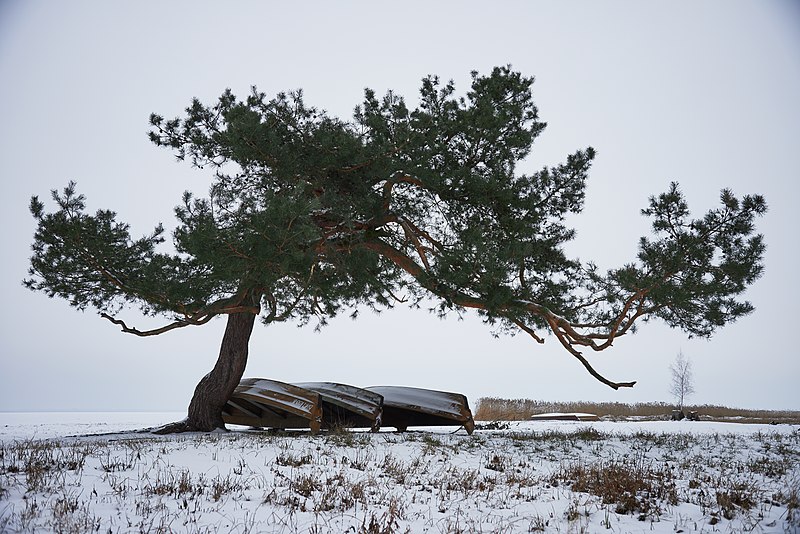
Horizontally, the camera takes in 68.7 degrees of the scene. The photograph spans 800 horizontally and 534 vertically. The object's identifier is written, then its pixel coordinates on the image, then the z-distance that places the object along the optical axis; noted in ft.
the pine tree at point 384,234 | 34.32
